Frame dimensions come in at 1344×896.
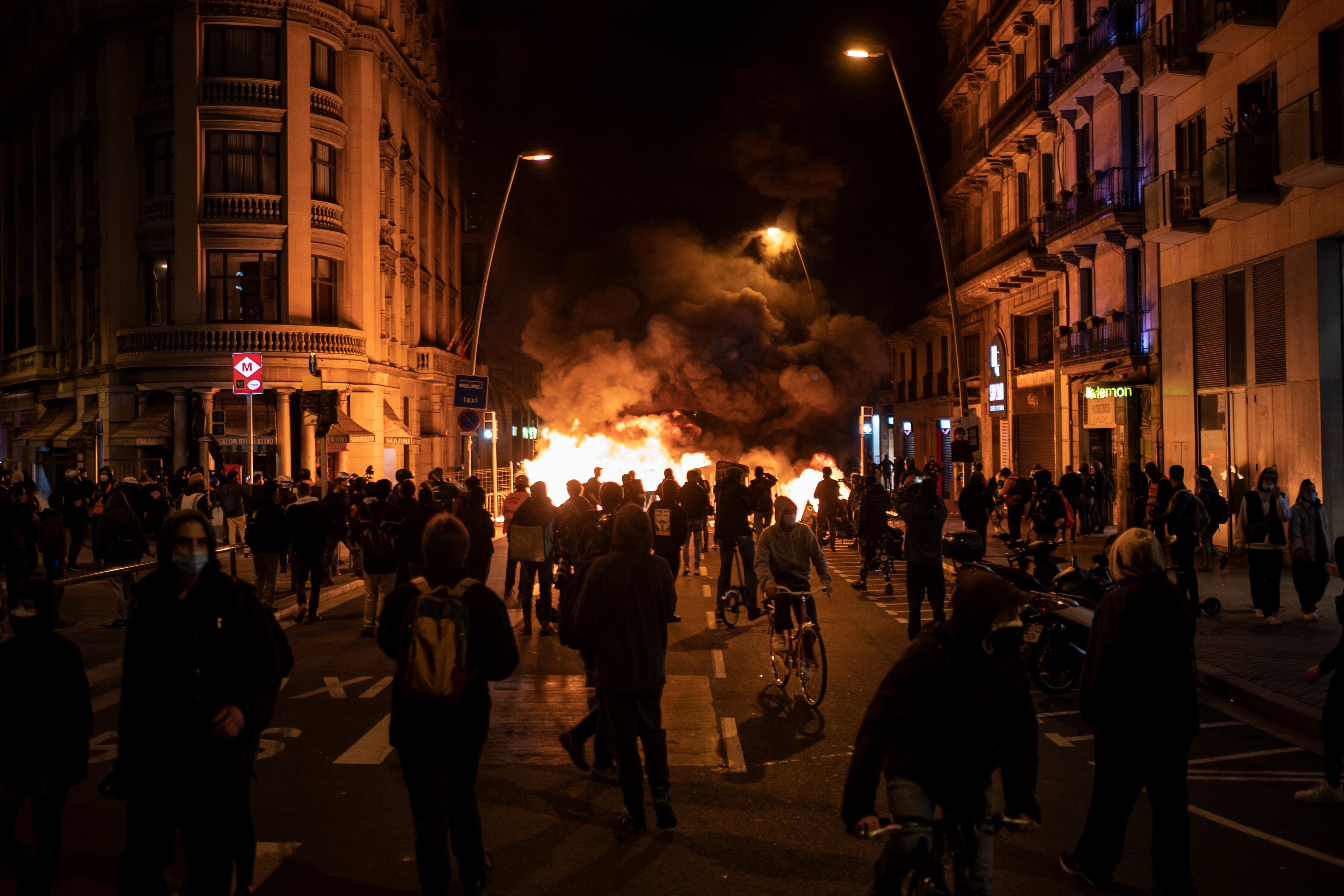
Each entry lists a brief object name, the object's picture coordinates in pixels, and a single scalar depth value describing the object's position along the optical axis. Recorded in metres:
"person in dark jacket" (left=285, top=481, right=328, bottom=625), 13.05
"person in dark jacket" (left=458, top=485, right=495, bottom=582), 11.79
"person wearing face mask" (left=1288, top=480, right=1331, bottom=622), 11.88
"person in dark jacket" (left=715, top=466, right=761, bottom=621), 13.62
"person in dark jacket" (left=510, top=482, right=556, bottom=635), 12.22
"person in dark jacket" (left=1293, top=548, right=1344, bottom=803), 6.26
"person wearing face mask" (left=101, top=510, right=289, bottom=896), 3.98
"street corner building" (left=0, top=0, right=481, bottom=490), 30.80
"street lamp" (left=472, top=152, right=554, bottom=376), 25.09
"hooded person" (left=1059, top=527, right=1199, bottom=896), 4.78
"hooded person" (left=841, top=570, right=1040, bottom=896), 3.63
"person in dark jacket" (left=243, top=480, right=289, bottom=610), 13.04
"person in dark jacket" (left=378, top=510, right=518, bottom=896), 4.44
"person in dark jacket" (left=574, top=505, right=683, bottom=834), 5.80
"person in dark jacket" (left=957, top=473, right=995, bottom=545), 19.52
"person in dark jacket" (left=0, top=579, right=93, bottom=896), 4.43
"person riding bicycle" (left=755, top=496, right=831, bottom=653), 9.30
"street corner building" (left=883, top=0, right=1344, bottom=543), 17.16
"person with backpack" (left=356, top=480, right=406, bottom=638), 12.14
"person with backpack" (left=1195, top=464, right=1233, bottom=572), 15.84
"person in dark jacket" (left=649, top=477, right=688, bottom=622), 12.70
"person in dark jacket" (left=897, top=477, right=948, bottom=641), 11.17
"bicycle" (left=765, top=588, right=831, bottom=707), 8.70
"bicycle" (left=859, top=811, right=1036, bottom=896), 3.60
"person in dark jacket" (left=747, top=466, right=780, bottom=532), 16.36
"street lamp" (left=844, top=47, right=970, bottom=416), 21.55
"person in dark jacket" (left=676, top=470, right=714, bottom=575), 16.38
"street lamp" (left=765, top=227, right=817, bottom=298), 33.81
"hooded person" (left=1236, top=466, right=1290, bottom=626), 12.55
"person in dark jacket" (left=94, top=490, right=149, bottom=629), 13.31
